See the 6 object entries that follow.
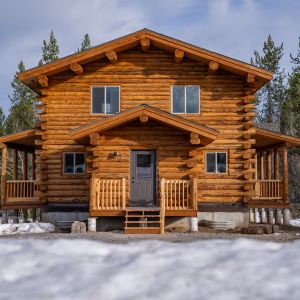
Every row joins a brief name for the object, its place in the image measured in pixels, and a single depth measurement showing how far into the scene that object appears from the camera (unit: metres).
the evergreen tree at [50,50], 42.78
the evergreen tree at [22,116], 42.12
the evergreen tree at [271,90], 42.78
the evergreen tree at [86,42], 45.44
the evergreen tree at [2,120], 43.27
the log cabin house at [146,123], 15.23
